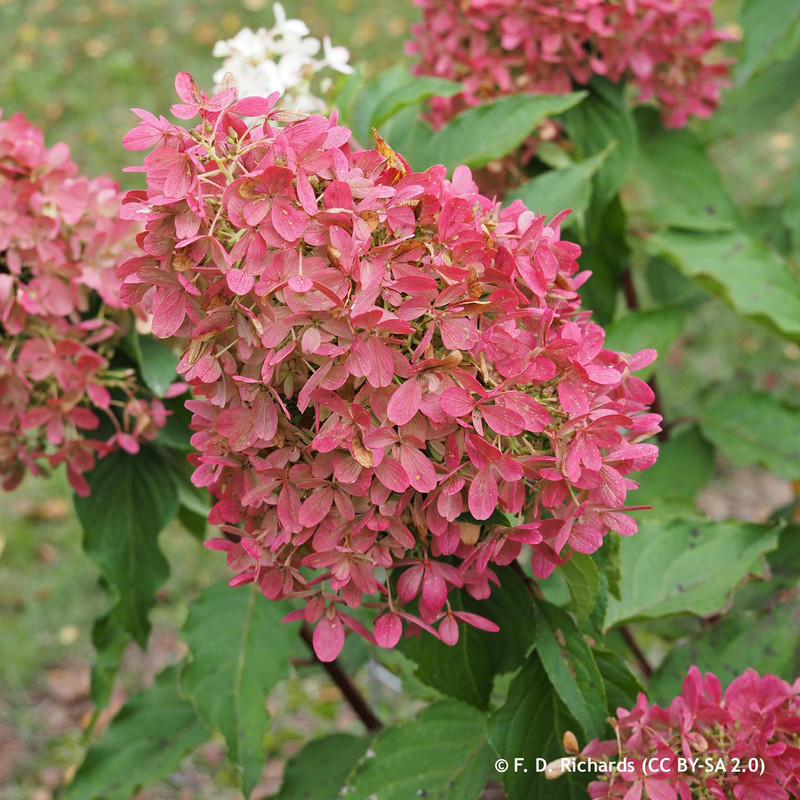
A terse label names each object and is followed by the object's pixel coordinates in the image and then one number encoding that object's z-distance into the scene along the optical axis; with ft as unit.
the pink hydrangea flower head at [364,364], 3.50
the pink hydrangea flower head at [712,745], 3.60
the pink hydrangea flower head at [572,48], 4.17
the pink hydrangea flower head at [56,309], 3.90
